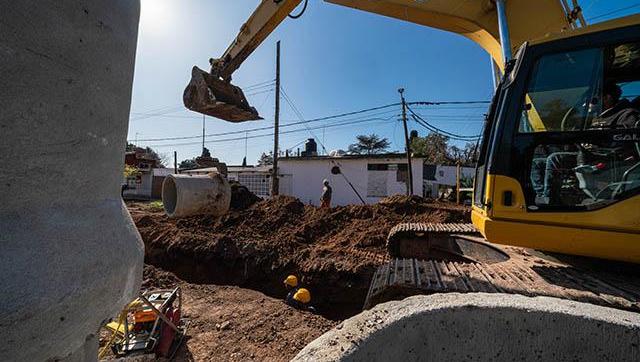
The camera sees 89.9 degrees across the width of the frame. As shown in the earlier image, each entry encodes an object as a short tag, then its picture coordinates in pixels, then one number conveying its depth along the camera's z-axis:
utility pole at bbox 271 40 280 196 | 18.55
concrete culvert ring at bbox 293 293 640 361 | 1.66
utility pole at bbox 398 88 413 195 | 19.84
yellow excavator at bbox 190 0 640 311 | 2.51
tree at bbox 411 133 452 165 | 41.22
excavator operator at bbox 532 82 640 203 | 2.60
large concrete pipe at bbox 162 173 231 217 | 4.28
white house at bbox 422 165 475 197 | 25.01
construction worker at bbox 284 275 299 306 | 5.97
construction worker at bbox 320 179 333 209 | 14.53
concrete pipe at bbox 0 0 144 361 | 0.71
